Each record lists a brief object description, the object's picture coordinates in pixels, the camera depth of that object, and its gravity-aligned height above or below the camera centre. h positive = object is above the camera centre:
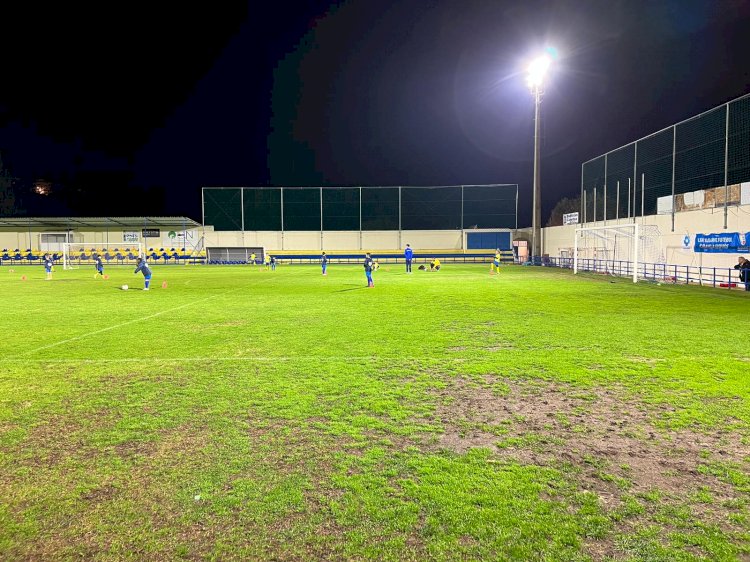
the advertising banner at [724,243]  24.97 +0.35
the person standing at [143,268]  23.54 -0.72
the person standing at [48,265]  32.25 -0.75
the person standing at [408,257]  36.78 -0.44
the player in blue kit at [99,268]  33.22 -1.00
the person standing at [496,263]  36.06 -0.89
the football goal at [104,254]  58.19 -0.09
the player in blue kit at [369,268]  24.91 -0.83
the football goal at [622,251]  32.53 -0.09
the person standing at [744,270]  22.69 -0.95
